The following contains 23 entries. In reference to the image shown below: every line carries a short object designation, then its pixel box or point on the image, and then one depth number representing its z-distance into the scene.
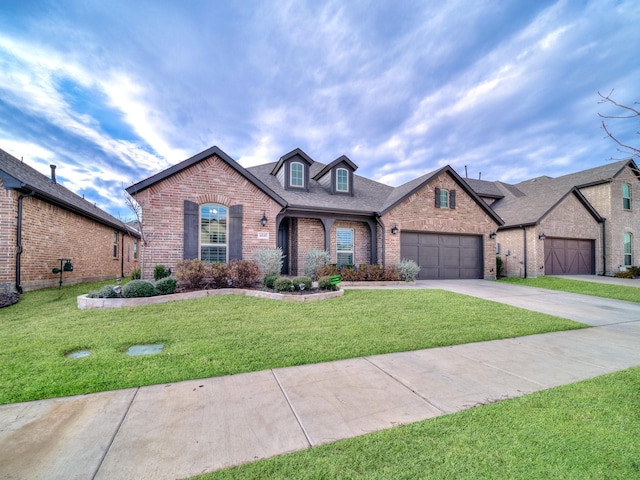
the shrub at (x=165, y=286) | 7.73
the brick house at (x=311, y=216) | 10.14
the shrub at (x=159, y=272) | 9.11
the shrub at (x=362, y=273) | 11.59
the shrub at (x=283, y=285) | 8.42
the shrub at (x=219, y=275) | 8.80
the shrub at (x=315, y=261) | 11.72
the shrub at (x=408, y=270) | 12.22
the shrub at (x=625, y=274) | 16.31
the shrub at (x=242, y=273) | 9.16
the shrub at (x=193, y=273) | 8.55
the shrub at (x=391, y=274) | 12.05
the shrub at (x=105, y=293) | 7.17
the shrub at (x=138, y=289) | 7.21
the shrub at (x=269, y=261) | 10.39
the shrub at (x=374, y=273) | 11.74
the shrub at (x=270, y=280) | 9.05
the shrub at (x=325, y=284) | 9.00
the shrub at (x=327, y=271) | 11.02
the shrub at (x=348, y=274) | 11.30
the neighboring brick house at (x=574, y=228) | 16.28
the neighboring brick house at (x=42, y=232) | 8.32
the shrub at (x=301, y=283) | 8.64
